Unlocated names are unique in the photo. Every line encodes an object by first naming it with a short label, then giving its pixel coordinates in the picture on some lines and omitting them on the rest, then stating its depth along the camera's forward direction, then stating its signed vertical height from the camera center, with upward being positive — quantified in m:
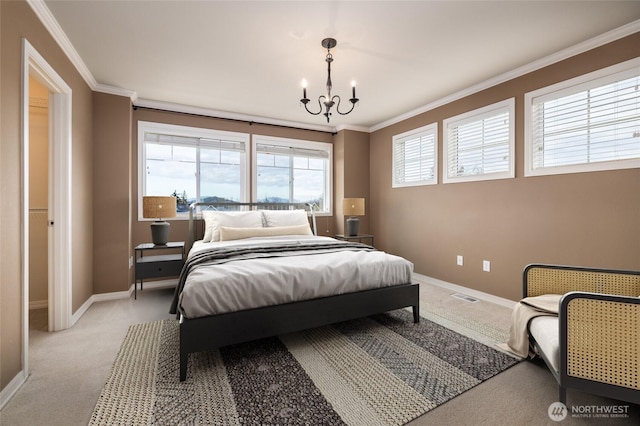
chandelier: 2.49 +1.46
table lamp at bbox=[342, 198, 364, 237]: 4.67 +0.03
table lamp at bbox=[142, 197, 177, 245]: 3.45 -0.01
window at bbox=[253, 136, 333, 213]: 4.73 +0.69
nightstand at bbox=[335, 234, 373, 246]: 4.61 -0.41
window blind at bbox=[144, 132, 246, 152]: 4.05 +1.02
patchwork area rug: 1.55 -1.07
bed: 1.91 -0.59
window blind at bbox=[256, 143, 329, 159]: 4.74 +1.02
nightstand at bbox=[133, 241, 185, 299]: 3.36 -0.62
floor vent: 3.42 -1.04
